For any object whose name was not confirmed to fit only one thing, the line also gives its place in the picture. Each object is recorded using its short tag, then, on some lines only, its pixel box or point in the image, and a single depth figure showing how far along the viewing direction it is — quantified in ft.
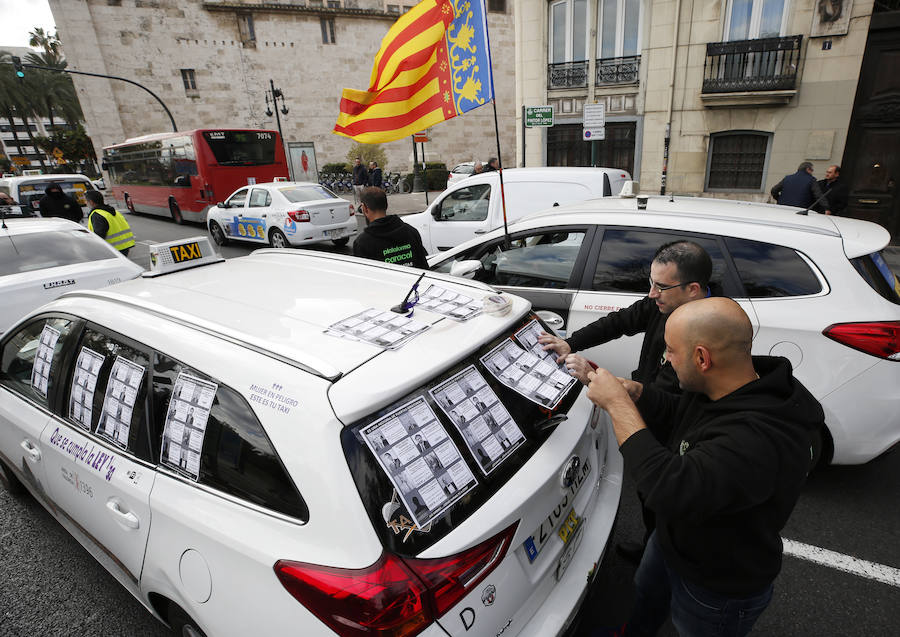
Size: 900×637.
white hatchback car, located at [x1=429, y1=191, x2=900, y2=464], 8.81
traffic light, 57.37
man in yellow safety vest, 22.53
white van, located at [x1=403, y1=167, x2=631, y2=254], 22.02
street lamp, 97.60
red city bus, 47.80
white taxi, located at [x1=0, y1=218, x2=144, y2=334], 16.20
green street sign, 31.60
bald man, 4.18
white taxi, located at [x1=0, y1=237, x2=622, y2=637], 4.60
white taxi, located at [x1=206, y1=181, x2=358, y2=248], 33.73
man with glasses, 6.94
